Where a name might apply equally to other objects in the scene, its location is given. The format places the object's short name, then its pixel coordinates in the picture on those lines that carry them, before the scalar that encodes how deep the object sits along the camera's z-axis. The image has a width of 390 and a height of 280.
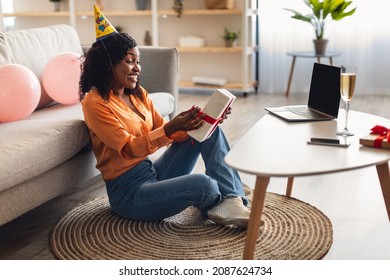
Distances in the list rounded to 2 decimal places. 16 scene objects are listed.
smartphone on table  1.89
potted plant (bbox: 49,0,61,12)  5.93
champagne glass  2.01
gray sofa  2.11
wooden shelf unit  5.41
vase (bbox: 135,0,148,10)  5.66
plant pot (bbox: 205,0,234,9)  5.29
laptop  2.25
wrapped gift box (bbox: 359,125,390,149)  1.84
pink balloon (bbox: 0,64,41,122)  2.50
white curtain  5.18
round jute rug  2.05
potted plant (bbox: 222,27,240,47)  5.35
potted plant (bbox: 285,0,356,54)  4.86
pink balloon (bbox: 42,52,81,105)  2.89
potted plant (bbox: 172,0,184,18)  5.42
